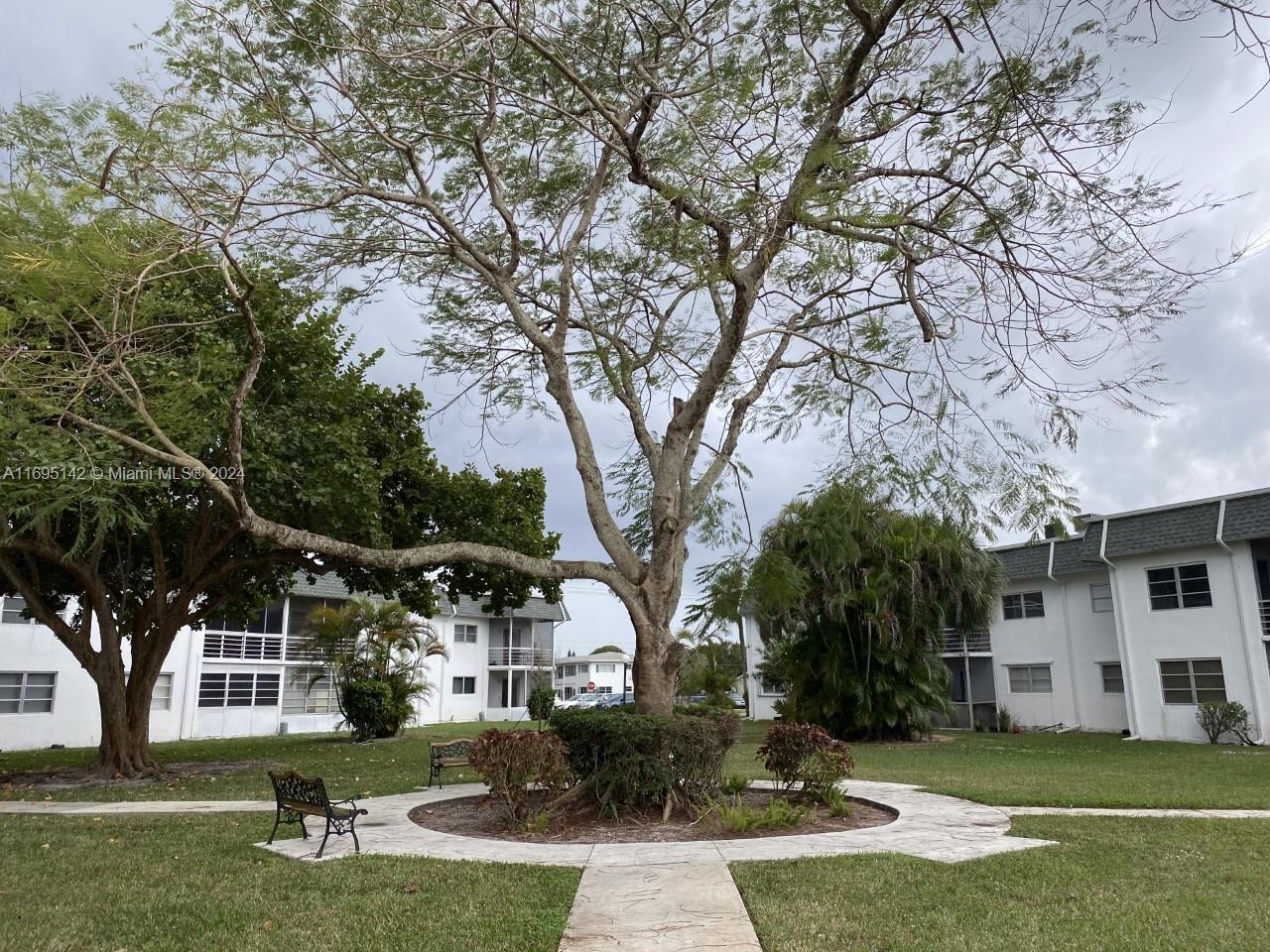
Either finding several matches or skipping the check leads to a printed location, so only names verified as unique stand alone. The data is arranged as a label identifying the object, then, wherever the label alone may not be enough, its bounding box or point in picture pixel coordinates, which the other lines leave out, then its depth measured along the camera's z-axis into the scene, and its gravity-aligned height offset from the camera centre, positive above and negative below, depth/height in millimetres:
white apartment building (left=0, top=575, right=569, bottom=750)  26938 -409
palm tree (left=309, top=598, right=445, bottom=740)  26672 +3
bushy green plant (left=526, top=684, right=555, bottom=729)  27891 -1249
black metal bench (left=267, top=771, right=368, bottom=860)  8320 -1310
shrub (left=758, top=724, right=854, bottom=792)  10742 -1236
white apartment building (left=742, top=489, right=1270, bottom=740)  23672 +521
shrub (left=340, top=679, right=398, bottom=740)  26484 -1257
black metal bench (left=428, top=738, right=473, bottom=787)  14062 -1491
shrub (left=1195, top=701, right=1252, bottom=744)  22859 -1988
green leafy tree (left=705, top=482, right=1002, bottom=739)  24484 +708
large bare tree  8445 +5353
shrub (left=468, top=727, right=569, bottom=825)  9859 -1115
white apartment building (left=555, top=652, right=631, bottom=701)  76812 -1386
